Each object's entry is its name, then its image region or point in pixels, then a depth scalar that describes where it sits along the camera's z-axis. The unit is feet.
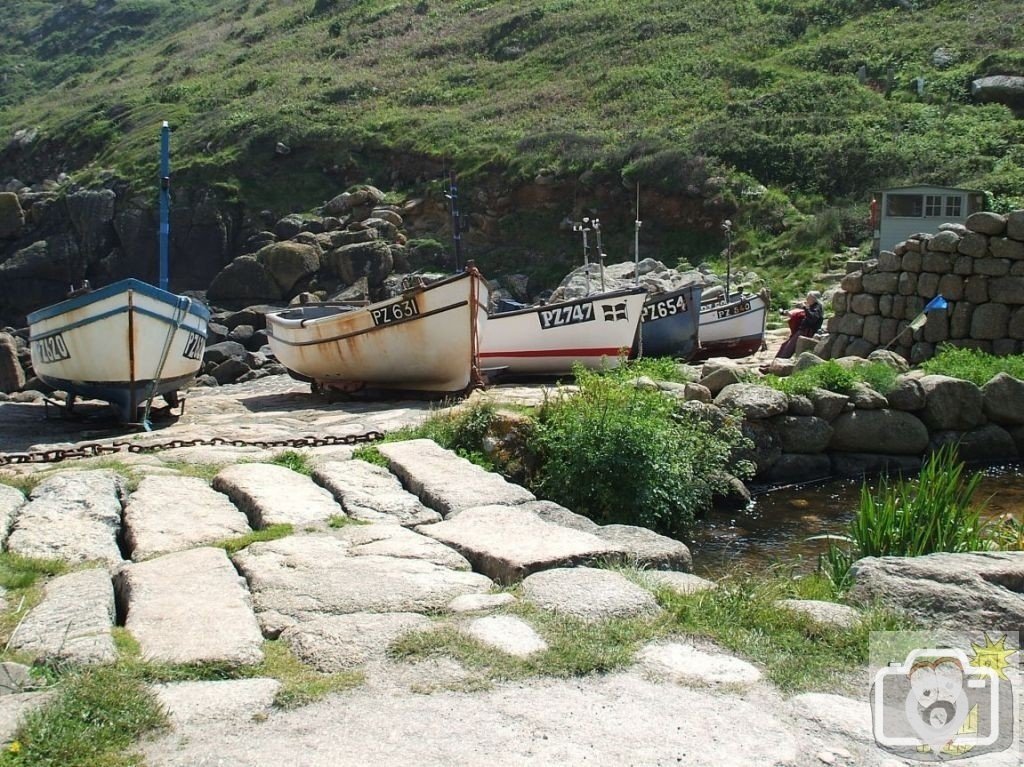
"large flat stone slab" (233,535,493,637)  15.03
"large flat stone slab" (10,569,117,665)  12.99
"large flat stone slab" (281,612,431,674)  13.29
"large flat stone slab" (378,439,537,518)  21.20
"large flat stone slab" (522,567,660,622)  14.55
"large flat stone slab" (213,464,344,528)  20.12
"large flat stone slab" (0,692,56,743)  11.05
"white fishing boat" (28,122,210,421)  41.16
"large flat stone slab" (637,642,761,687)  12.71
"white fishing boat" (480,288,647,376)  50.90
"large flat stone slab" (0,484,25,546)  19.71
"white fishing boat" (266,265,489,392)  44.16
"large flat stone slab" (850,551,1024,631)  14.69
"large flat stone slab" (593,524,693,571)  17.47
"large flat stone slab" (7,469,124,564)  18.30
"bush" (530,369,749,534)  26.21
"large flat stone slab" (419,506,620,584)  16.62
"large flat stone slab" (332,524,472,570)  17.44
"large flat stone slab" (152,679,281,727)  11.64
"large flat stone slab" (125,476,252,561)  18.81
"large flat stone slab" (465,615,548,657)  13.34
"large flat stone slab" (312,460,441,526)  20.52
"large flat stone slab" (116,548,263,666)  13.32
